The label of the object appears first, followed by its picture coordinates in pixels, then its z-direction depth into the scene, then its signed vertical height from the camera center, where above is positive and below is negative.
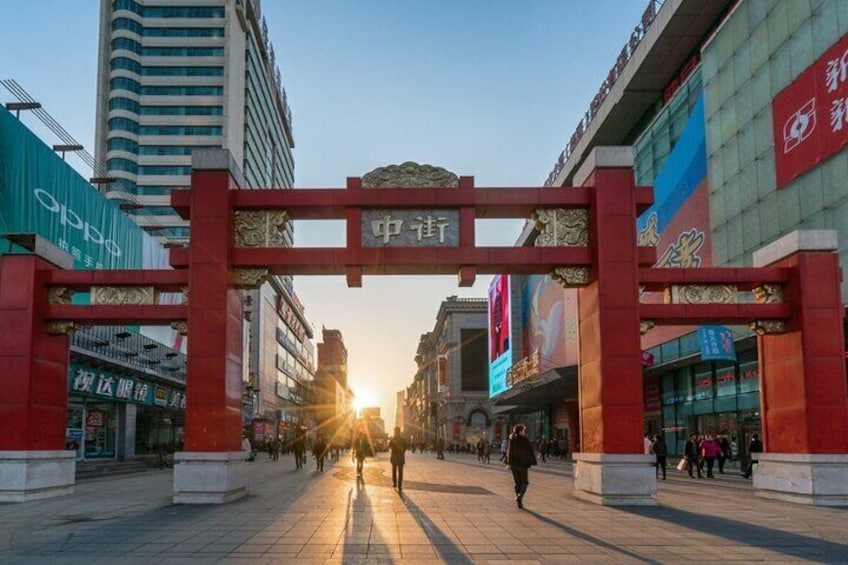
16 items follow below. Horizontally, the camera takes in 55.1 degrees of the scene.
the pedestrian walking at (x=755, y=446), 23.50 -1.51
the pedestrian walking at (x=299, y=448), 34.24 -2.27
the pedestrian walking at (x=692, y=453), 25.97 -1.88
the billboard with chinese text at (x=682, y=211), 29.86 +7.17
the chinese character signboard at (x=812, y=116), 21.25 +7.64
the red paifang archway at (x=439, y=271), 16.84 +2.10
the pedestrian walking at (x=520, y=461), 15.50 -1.26
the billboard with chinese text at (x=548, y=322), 46.94 +4.65
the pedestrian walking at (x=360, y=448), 24.00 -1.63
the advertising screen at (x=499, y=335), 65.56 +4.99
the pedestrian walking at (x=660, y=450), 25.08 -1.72
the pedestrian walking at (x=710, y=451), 25.69 -1.81
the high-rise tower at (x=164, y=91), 87.00 +32.66
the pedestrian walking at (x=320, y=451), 33.30 -2.36
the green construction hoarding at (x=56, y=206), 26.69 +7.10
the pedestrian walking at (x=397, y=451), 20.50 -1.42
